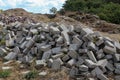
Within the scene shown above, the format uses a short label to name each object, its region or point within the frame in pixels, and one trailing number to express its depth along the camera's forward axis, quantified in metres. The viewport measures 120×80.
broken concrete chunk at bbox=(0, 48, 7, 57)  3.27
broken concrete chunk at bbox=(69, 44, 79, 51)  2.83
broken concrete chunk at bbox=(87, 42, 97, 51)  2.76
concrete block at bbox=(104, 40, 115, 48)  2.78
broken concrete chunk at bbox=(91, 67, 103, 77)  2.61
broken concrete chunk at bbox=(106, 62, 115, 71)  2.68
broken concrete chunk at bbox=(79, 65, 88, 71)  2.63
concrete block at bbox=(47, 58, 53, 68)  2.82
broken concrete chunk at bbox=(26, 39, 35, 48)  3.16
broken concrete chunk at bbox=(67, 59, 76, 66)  2.73
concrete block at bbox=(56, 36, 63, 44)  2.98
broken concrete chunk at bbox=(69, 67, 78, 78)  2.66
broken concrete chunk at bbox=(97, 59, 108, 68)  2.64
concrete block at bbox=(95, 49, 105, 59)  2.75
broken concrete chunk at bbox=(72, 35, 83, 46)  2.87
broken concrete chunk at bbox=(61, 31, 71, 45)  2.95
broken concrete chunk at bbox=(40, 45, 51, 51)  3.00
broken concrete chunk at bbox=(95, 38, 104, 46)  2.82
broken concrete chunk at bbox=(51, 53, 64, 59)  2.85
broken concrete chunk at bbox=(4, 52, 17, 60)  3.15
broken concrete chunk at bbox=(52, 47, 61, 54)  2.92
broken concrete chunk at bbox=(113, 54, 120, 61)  2.71
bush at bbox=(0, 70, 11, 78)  2.76
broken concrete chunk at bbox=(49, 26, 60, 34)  3.10
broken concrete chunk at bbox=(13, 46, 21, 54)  3.19
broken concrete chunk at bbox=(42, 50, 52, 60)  2.93
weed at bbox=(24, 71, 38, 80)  2.70
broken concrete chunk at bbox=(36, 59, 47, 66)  2.84
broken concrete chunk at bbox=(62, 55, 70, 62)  2.81
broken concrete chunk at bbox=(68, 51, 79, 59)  2.79
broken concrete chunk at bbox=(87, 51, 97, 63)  2.72
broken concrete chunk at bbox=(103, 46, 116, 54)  2.73
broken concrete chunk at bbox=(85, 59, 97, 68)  2.64
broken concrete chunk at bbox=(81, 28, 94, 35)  2.94
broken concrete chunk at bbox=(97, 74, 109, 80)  2.57
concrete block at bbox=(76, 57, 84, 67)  2.69
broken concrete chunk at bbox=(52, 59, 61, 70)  2.76
